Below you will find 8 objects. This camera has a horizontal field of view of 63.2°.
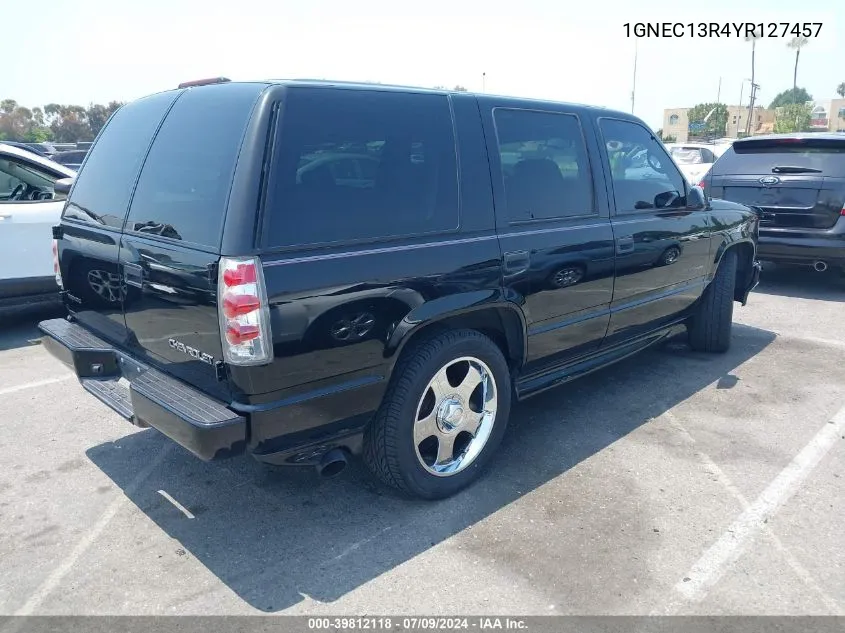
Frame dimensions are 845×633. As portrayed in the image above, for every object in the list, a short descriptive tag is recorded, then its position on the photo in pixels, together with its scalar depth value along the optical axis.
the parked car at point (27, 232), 6.06
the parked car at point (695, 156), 15.28
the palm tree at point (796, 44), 77.22
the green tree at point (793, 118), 69.69
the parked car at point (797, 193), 7.33
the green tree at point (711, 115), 76.62
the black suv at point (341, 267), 2.65
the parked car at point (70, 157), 17.12
